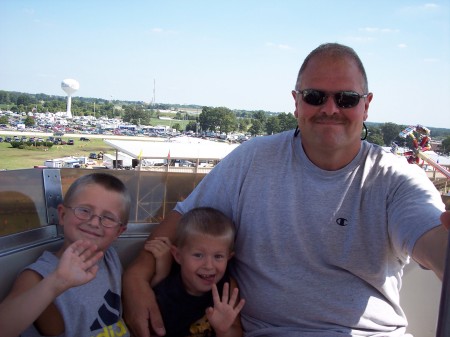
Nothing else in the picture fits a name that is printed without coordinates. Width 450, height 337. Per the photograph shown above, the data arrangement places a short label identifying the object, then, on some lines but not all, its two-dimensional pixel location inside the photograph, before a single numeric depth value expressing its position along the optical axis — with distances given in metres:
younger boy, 1.81
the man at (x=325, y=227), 1.79
